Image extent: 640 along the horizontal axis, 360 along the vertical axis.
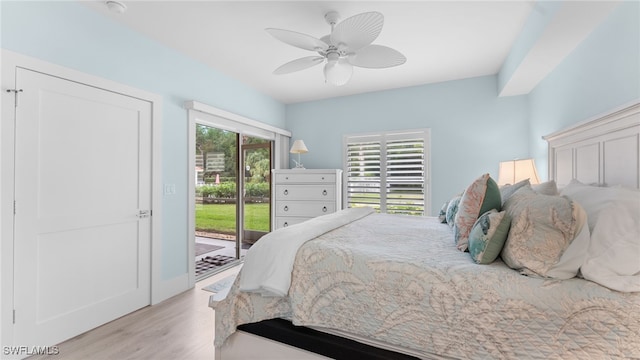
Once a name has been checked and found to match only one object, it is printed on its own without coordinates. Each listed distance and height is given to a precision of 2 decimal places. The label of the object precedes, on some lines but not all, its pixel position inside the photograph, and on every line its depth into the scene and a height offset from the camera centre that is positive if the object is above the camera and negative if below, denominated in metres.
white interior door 1.86 -0.21
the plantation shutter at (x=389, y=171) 3.99 +0.15
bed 1.03 -0.45
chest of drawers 4.01 -0.20
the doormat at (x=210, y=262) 3.55 -1.13
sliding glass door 3.57 -0.20
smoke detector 2.08 +1.34
